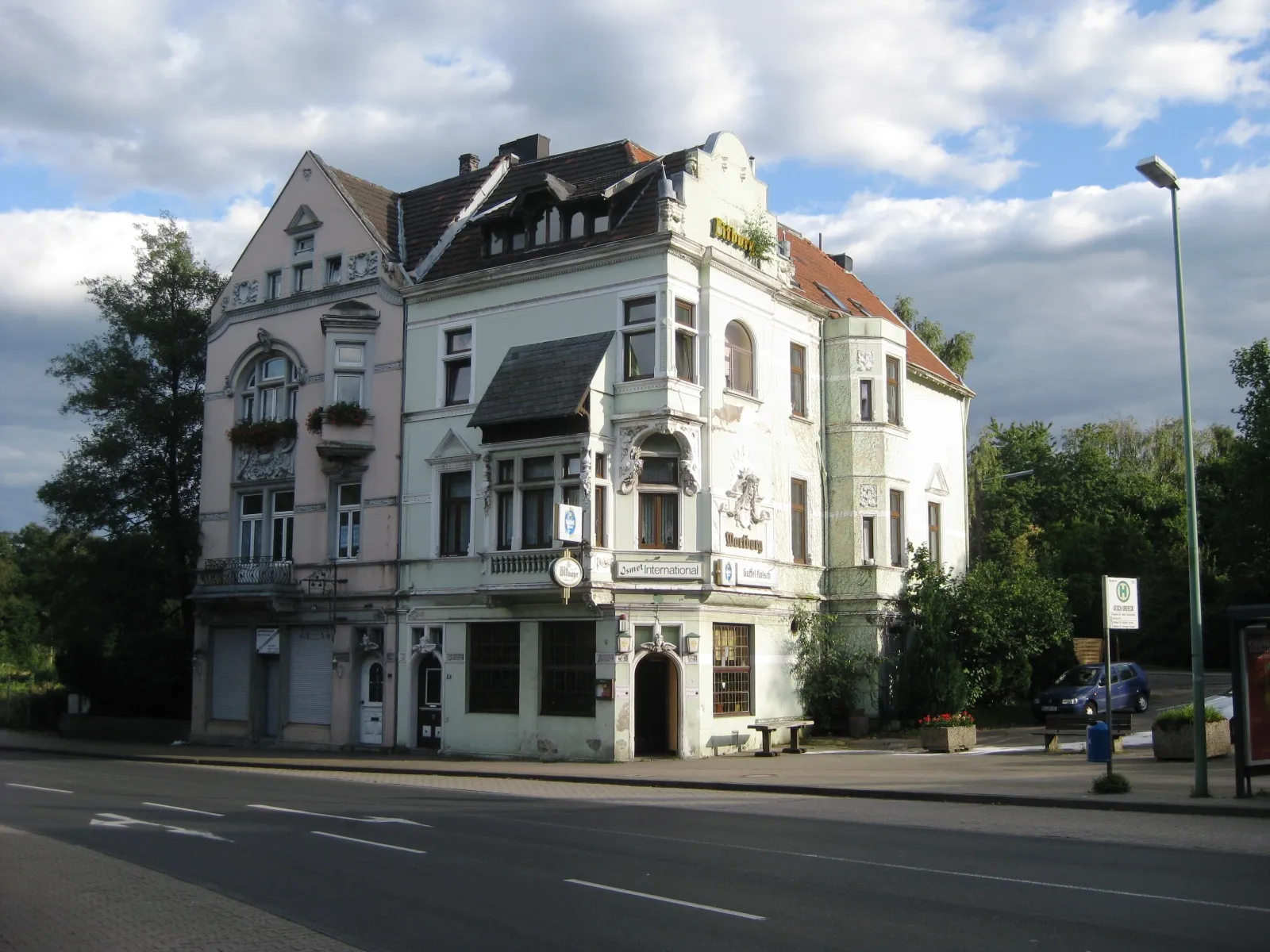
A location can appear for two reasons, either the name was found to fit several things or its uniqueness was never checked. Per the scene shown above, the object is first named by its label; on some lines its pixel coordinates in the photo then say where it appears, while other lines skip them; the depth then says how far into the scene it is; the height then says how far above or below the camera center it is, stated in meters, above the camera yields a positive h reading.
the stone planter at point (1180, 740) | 23.88 -2.06
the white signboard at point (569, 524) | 27.19 +2.43
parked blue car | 34.69 -1.66
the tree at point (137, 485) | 38.91 +4.85
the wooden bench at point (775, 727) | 28.55 -2.22
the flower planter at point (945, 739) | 28.47 -2.42
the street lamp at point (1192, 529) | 17.98 +1.57
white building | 28.53 +4.13
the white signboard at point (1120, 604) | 19.12 +0.46
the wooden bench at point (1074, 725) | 27.52 -2.18
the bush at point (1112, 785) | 18.69 -2.26
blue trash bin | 20.92 -1.85
